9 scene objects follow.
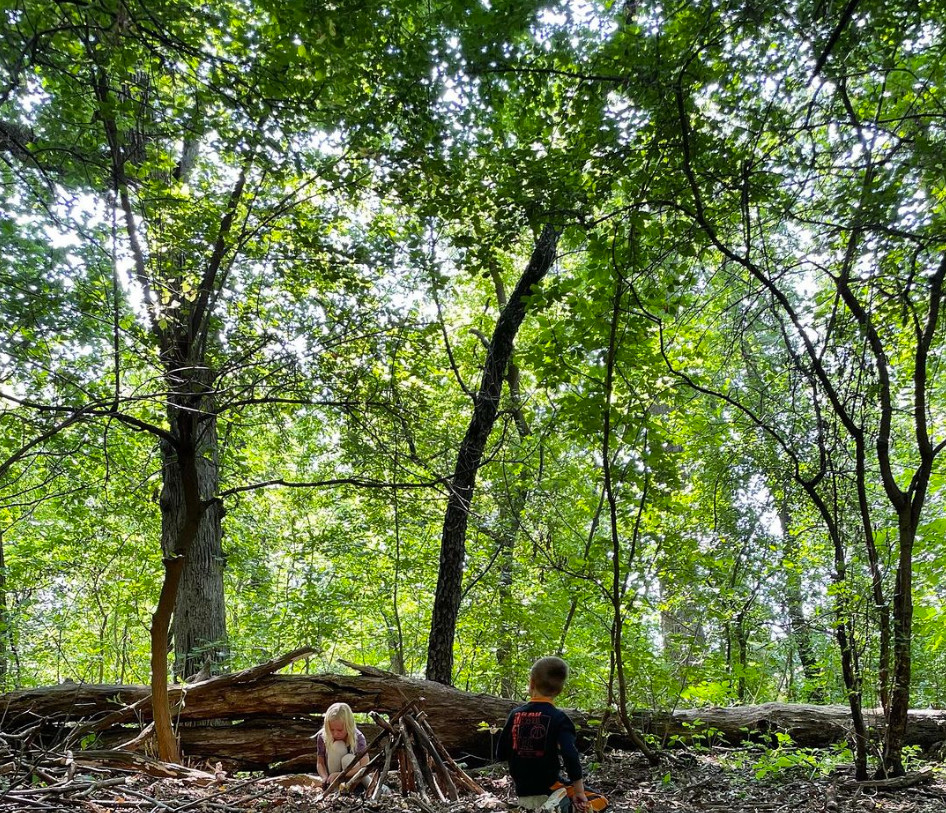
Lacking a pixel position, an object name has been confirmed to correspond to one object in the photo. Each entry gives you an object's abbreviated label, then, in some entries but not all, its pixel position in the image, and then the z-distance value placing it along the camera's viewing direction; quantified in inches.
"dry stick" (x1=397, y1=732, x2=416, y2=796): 204.4
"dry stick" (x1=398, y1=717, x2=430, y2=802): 191.8
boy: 156.6
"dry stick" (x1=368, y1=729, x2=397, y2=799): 185.2
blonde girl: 221.8
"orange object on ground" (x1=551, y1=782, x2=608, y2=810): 155.1
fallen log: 249.6
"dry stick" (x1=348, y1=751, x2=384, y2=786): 199.5
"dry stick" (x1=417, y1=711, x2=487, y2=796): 213.0
